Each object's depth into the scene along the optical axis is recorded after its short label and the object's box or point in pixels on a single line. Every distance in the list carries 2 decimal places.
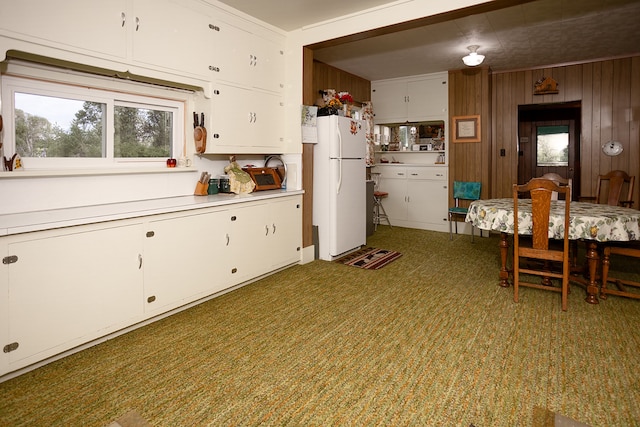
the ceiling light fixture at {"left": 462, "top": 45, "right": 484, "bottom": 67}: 4.95
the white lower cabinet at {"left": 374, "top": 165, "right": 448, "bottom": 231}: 6.68
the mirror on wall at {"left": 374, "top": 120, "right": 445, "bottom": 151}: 7.03
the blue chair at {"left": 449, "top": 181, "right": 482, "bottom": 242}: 6.12
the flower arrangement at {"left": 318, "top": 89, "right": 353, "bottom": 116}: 4.71
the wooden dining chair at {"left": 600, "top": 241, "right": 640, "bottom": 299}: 3.20
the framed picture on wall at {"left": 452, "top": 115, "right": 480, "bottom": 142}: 6.27
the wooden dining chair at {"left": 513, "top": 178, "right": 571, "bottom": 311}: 3.05
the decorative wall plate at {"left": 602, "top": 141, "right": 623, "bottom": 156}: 5.73
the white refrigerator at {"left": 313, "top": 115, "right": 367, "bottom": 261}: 4.64
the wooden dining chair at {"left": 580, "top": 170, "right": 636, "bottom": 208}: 4.12
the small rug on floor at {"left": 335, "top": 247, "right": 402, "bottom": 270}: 4.54
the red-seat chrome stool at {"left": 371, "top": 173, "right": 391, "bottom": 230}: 7.18
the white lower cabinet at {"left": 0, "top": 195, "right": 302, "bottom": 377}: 2.16
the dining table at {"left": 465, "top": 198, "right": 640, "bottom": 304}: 3.00
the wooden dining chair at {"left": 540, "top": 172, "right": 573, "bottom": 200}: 3.85
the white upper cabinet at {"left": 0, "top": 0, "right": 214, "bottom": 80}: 2.39
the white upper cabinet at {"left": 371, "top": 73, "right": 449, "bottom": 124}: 6.59
